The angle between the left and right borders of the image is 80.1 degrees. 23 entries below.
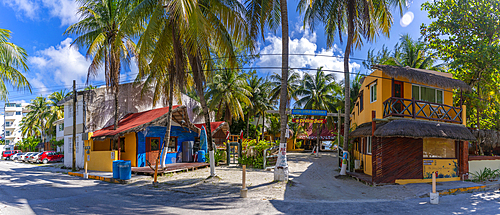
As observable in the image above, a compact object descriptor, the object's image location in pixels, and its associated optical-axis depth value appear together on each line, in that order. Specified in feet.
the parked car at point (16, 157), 126.38
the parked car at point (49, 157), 103.76
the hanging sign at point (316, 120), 59.03
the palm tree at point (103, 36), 62.95
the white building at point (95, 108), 71.00
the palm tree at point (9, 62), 33.09
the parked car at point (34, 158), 106.32
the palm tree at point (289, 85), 114.21
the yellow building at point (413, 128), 41.19
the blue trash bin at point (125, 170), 45.88
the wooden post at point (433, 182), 30.83
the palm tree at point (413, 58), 75.46
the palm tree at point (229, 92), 99.71
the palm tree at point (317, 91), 111.24
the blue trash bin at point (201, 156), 68.03
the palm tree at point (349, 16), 50.28
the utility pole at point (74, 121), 63.59
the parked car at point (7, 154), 145.48
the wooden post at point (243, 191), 32.81
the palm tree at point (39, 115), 159.43
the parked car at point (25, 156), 111.84
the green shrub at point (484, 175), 47.35
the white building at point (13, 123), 241.96
